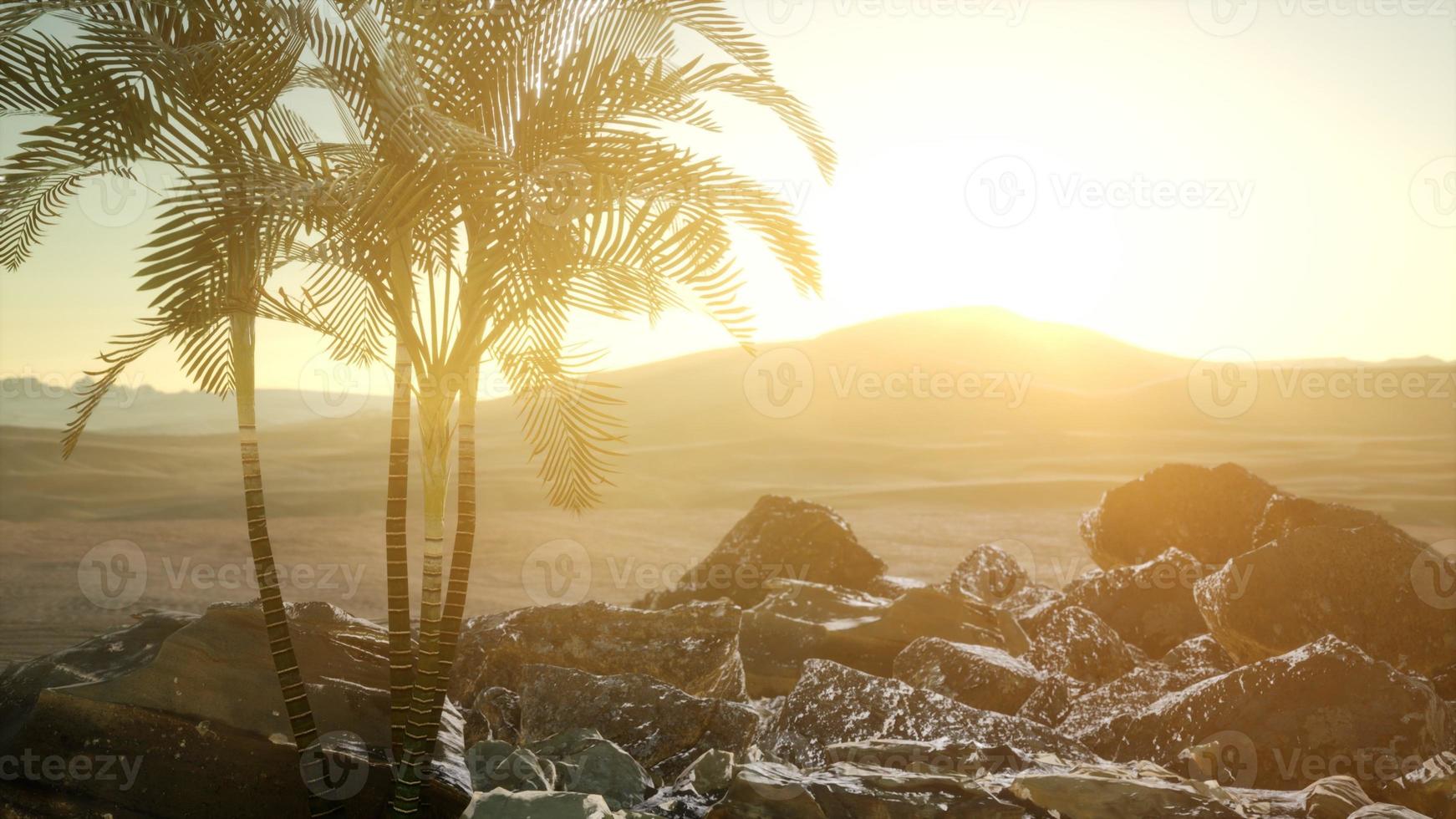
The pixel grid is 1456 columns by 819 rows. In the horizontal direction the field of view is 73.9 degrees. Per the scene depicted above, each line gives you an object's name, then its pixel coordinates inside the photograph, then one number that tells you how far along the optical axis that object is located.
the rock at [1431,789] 5.79
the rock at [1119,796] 5.21
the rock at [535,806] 4.44
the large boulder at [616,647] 7.74
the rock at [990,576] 12.66
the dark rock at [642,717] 6.48
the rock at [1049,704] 8.20
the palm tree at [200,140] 3.74
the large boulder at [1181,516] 11.89
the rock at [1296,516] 10.07
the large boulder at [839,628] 9.45
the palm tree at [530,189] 4.00
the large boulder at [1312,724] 6.66
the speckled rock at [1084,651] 9.64
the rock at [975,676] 8.09
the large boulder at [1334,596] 8.51
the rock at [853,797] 5.02
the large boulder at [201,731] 4.62
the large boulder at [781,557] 11.60
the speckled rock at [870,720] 6.84
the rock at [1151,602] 10.92
